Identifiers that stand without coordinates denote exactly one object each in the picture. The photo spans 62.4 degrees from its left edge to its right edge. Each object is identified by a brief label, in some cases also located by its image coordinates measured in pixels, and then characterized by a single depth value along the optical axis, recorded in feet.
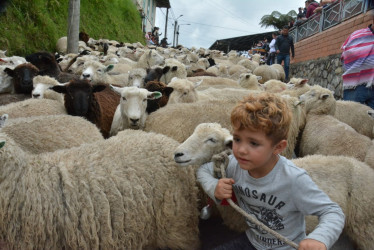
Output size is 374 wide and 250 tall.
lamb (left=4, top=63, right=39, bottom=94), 16.17
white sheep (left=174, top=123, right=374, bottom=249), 7.01
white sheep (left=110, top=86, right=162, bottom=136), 12.14
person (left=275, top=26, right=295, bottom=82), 38.29
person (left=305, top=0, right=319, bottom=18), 40.55
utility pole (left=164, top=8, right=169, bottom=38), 170.50
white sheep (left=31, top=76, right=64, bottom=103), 14.93
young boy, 5.09
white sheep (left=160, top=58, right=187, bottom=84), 22.30
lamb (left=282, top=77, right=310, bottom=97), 17.65
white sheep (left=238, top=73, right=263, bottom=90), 23.61
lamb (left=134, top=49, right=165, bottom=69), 28.66
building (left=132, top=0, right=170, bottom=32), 114.30
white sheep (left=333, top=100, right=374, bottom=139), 15.62
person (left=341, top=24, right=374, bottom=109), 13.26
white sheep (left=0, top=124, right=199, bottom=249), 5.73
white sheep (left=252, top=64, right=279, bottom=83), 34.94
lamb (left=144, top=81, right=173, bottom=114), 14.07
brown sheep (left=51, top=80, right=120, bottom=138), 13.03
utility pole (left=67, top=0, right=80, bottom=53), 31.68
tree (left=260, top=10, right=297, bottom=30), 98.91
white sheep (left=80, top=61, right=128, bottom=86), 19.36
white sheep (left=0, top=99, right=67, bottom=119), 11.80
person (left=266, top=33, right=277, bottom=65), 48.96
